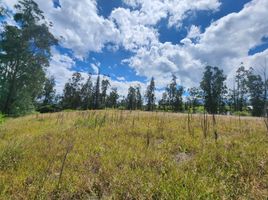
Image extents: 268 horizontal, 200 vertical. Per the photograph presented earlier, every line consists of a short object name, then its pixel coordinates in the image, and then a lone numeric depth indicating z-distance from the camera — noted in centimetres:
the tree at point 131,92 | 7100
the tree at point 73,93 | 5457
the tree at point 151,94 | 6591
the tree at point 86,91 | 5639
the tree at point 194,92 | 4715
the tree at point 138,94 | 7096
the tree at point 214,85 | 4452
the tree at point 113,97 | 6588
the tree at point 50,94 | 5331
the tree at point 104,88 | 6191
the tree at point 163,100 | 6417
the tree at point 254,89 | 3948
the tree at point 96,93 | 5170
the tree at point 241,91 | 4191
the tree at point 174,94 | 6065
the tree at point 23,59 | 1842
